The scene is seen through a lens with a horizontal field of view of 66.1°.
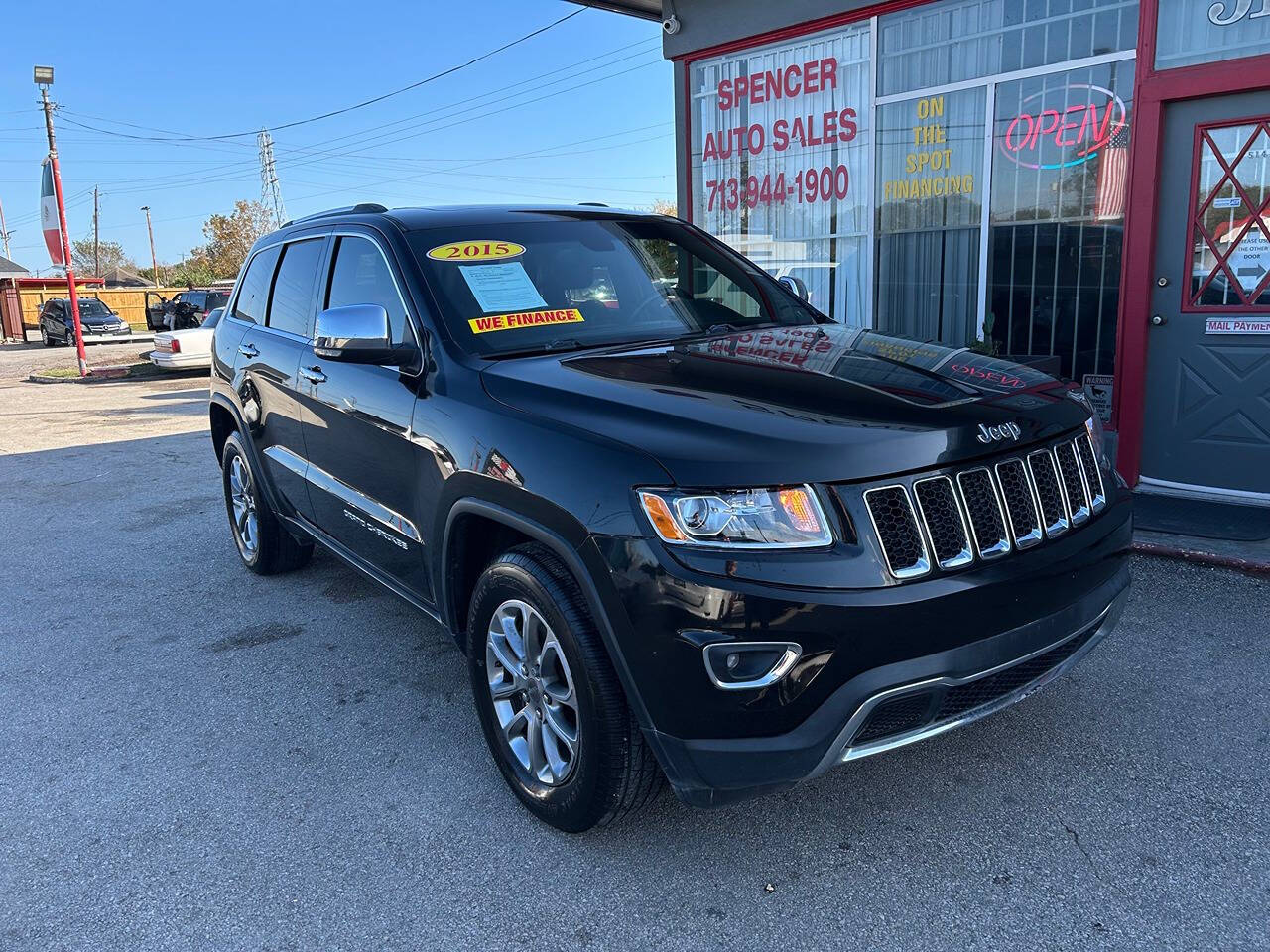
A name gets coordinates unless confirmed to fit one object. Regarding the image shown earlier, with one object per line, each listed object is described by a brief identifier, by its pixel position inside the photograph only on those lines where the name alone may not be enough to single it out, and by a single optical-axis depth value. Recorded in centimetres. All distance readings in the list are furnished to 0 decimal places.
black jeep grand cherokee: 235
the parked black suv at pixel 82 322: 3275
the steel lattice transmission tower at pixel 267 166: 7250
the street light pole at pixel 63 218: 2114
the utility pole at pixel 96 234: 8556
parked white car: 1992
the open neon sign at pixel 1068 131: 622
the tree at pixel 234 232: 6438
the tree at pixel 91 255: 10338
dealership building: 578
